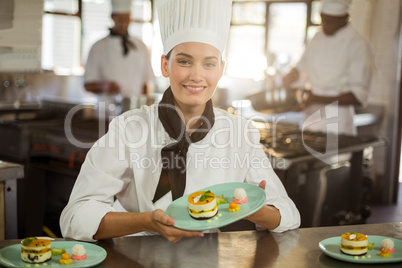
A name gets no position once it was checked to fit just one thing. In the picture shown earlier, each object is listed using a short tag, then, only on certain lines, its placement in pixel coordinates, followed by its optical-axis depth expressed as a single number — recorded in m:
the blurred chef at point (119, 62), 4.11
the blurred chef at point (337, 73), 3.47
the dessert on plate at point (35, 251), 1.11
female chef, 1.46
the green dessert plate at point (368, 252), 1.19
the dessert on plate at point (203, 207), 1.22
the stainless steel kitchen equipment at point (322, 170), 2.40
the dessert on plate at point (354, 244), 1.21
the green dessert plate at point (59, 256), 1.11
